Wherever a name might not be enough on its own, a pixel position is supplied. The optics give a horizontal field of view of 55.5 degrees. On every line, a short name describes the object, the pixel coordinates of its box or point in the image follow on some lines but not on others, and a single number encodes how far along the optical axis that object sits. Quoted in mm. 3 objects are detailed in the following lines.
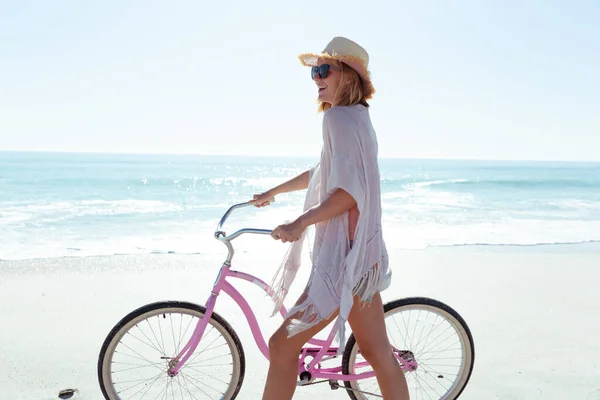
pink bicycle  2754
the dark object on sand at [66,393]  3409
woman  2262
